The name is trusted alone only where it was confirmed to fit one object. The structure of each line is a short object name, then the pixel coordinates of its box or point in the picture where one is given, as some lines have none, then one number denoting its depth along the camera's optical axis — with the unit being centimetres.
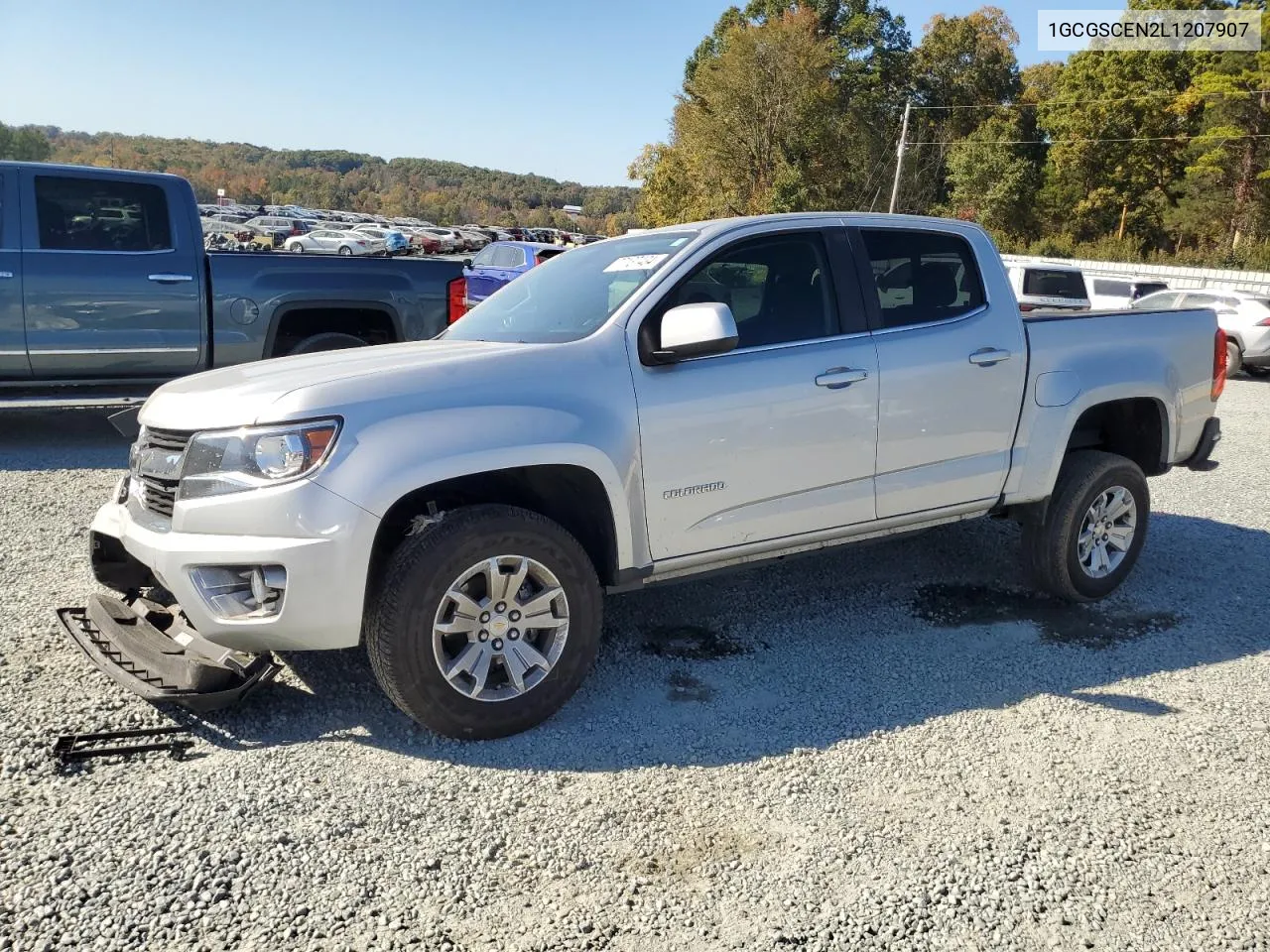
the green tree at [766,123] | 4538
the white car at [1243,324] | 1641
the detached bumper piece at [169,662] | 342
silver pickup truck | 329
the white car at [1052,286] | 1742
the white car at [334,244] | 4812
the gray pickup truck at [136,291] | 748
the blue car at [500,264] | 1758
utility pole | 4194
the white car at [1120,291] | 1990
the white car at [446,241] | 5401
